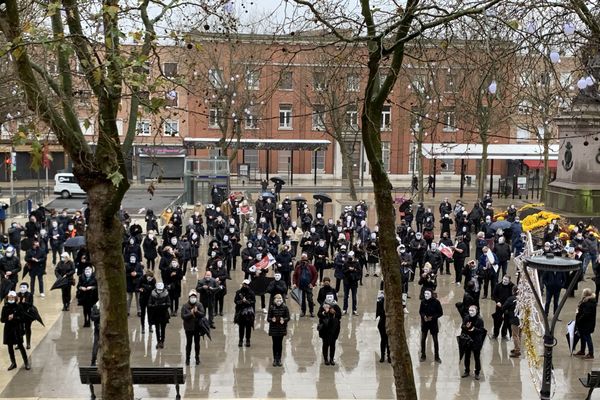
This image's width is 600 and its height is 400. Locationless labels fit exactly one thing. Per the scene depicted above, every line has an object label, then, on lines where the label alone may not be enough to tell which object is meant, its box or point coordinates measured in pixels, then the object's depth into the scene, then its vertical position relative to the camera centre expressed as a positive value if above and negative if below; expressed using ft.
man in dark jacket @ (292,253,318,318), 59.82 -8.78
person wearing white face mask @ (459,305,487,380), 45.98 -9.96
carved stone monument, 98.07 -0.31
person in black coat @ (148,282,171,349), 50.93 -9.42
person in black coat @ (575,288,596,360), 48.75 -9.66
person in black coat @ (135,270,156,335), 54.24 -8.64
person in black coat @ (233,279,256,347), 51.21 -9.62
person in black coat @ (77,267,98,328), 53.98 -8.81
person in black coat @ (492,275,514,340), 52.95 -9.11
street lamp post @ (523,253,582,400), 34.17 -4.64
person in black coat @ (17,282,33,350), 46.91 -8.34
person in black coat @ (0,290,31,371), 46.14 -9.61
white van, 151.02 -4.08
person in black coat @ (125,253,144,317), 59.47 -8.60
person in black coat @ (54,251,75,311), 58.44 -8.05
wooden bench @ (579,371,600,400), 41.57 -11.45
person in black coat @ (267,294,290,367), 47.78 -9.75
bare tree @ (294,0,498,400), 30.58 +0.30
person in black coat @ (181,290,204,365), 47.70 -9.69
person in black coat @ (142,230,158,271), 73.92 -7.83
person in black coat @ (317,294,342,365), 48.08 -9.89
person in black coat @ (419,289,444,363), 48.96 -9.35
